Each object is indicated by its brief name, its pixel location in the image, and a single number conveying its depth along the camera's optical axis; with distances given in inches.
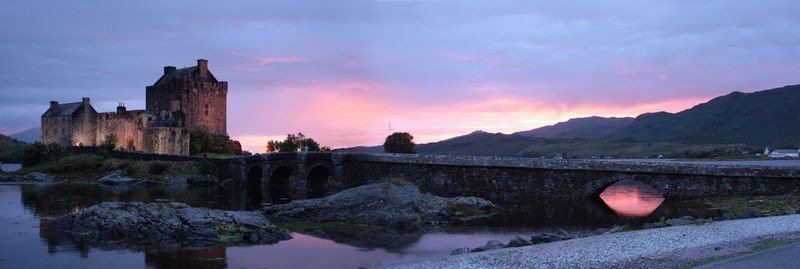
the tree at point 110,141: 2775.6
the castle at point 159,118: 2790.4
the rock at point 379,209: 1094.4
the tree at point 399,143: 2898.6
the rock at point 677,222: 812.9
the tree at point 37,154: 2699.3
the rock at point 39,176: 2348.7
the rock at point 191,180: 2241.6
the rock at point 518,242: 717.3
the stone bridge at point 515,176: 1130.0
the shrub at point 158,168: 2383.1
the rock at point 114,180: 2242.9
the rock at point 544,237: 757.1
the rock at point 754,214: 850.3
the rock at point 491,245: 721.2
